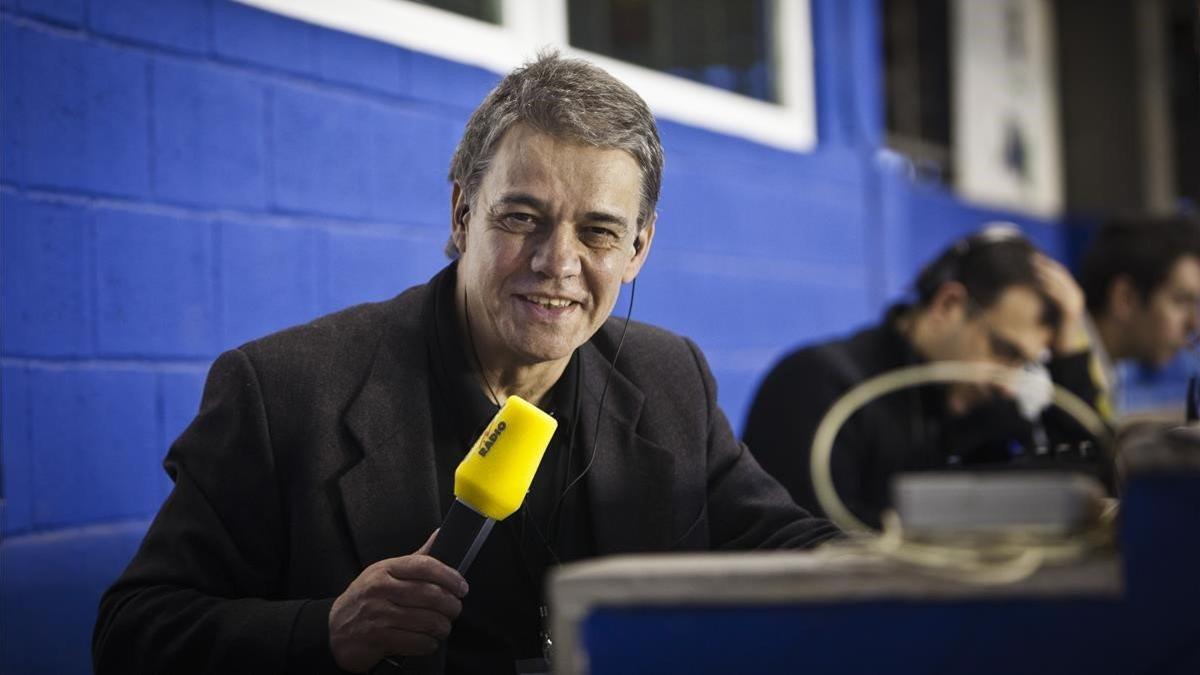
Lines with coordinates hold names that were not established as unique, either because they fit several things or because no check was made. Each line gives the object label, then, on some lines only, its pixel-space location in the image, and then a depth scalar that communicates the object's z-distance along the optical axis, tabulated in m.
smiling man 1.60
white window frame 2.51
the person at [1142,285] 4.23
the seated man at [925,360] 2.92
